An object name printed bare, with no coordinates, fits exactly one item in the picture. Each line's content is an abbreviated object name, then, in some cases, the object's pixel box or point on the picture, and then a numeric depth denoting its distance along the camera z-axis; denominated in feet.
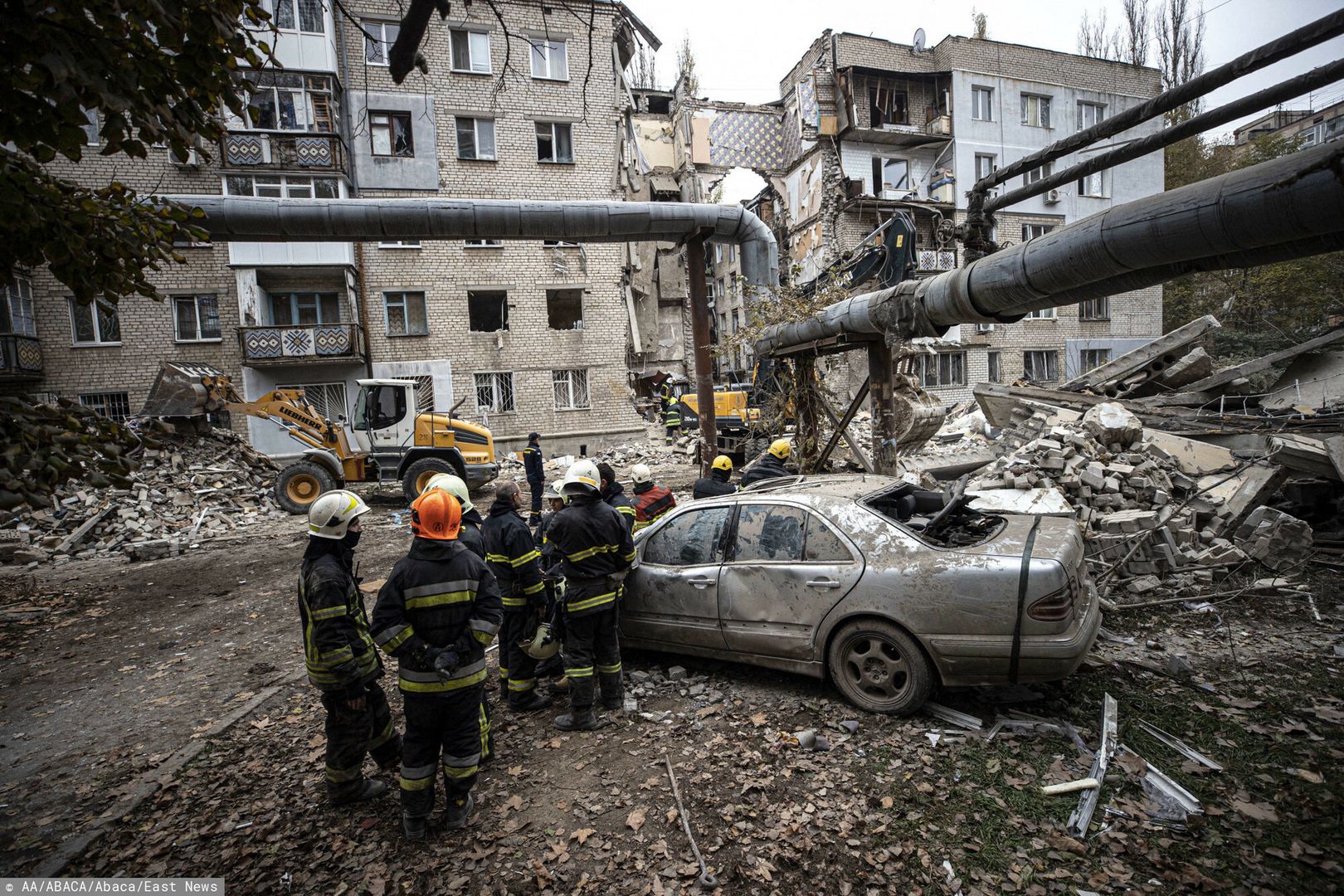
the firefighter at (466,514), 12.93
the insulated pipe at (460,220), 28.58
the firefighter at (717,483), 20.99
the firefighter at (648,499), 19.30
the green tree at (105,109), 6.84
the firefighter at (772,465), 22.38
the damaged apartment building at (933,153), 88.02
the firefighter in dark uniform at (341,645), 10.69
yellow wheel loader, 43.39
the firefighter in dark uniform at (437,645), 10.17
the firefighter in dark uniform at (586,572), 13.71
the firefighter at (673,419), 75.87
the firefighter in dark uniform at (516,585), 14.43
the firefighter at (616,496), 16.21
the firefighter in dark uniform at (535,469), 40.73
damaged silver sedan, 11.66
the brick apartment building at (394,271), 63.93
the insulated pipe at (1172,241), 8.80
